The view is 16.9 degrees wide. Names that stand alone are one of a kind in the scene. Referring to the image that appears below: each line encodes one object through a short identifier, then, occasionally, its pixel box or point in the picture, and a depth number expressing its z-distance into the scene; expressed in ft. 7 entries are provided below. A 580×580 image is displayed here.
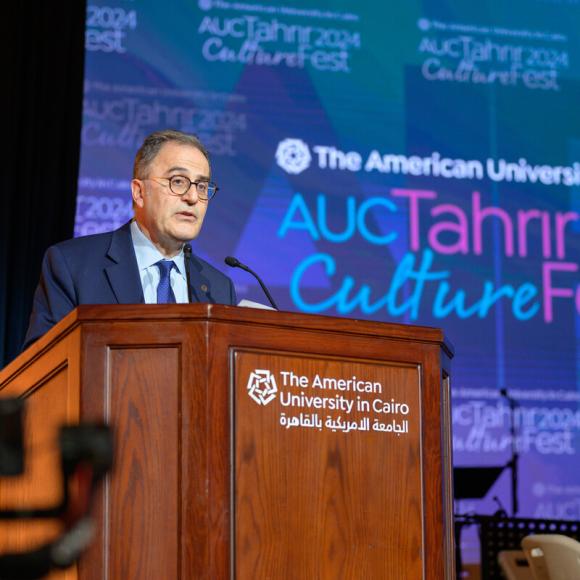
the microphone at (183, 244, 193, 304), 15.24
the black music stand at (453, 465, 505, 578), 30.92
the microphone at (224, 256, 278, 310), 15.86
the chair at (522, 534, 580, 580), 15.90
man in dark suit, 16.03
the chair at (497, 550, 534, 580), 22.68
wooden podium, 11.59
